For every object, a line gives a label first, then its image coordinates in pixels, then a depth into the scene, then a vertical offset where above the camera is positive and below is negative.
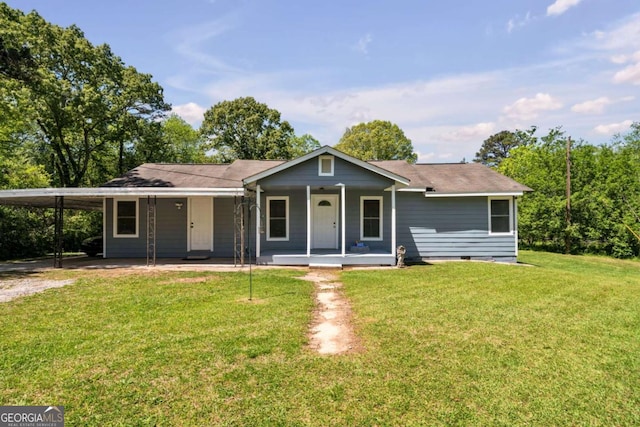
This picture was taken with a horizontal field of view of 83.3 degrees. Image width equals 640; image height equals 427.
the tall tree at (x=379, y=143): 38.62 +8.61
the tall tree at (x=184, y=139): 35.34 +8.75
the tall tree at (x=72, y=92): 15.02 +6.74
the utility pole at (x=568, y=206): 18.52 +0.75
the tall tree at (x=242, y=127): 32.84 +8.85
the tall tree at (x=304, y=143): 43.40 +9.91
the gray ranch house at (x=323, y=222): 13.05 +0.02
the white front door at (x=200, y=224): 13.12 -0.04
